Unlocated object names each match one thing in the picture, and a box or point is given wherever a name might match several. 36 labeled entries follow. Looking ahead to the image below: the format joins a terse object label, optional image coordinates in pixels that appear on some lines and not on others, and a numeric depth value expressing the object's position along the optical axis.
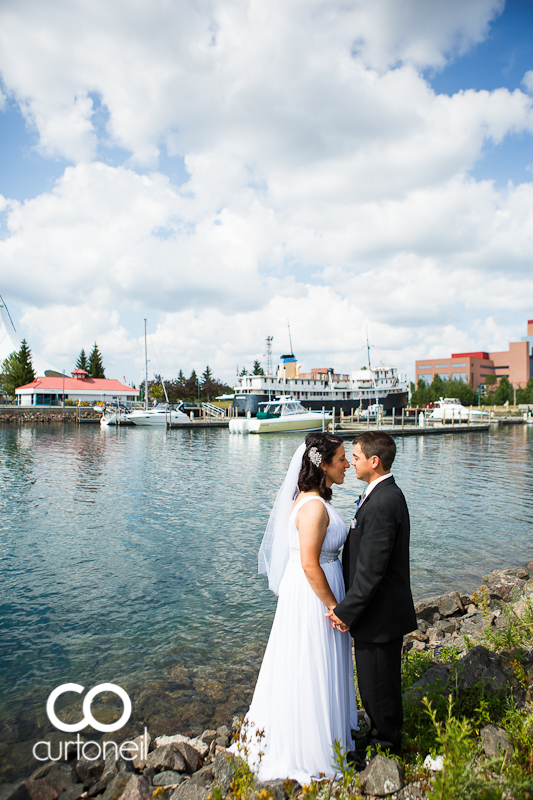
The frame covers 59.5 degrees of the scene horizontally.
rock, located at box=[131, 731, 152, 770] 3.89
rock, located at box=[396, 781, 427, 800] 2.71
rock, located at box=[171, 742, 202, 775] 3.73
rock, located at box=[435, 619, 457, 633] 5.99
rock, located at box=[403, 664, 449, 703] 3.65
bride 2.98
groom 2.85
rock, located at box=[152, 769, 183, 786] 3.56
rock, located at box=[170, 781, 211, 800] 3.14
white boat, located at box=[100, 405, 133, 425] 59.48
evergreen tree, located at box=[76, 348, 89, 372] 98.69
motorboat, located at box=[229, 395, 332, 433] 46.91
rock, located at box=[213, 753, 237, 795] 3.25
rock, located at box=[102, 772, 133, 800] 3.50
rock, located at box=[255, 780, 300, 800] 2.86
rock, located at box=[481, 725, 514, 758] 2.89
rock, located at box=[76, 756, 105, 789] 3.79
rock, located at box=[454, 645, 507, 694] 3.66
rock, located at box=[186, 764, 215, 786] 3.34
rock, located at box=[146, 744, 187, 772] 3.72
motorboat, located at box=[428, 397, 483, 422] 66.69
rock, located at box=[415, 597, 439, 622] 6.68
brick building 125.56
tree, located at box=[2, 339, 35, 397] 78.56
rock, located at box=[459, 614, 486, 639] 5.56
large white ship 64.44
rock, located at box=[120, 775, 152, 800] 3.32
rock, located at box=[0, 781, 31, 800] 3.65
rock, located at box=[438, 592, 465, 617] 6.71
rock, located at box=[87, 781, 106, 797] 3.63
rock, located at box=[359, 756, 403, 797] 2.74
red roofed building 75.31
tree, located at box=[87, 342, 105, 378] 97.12
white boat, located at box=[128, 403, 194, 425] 58.81
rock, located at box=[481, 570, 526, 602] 6.83
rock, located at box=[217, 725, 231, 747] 4.10
